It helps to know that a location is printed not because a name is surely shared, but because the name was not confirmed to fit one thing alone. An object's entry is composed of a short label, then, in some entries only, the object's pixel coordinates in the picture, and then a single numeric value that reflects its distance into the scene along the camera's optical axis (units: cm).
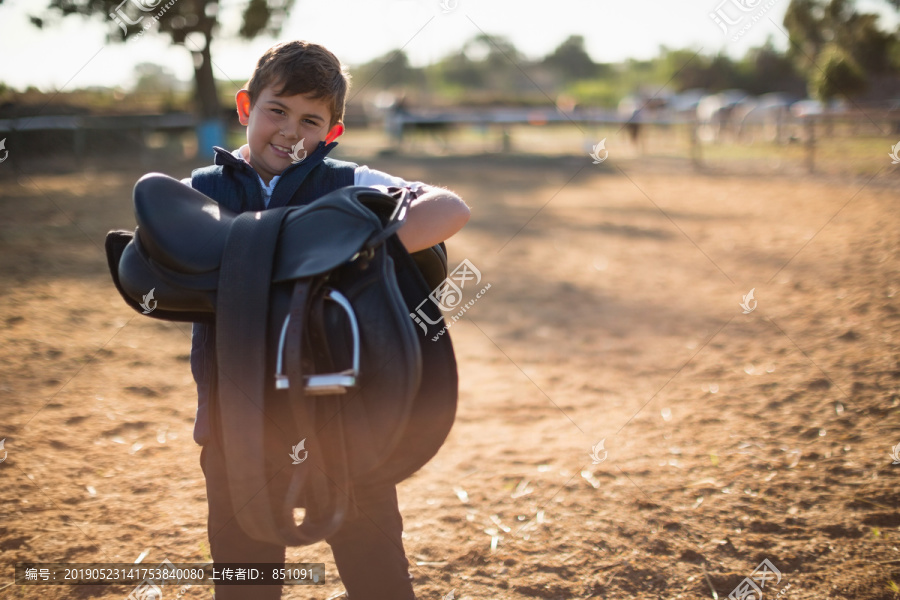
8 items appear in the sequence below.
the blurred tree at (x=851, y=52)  1242
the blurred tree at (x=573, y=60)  5941
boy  138
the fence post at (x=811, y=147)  1088
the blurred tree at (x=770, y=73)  3491
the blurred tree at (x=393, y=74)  5292
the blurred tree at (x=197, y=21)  1106
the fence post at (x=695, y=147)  1293
